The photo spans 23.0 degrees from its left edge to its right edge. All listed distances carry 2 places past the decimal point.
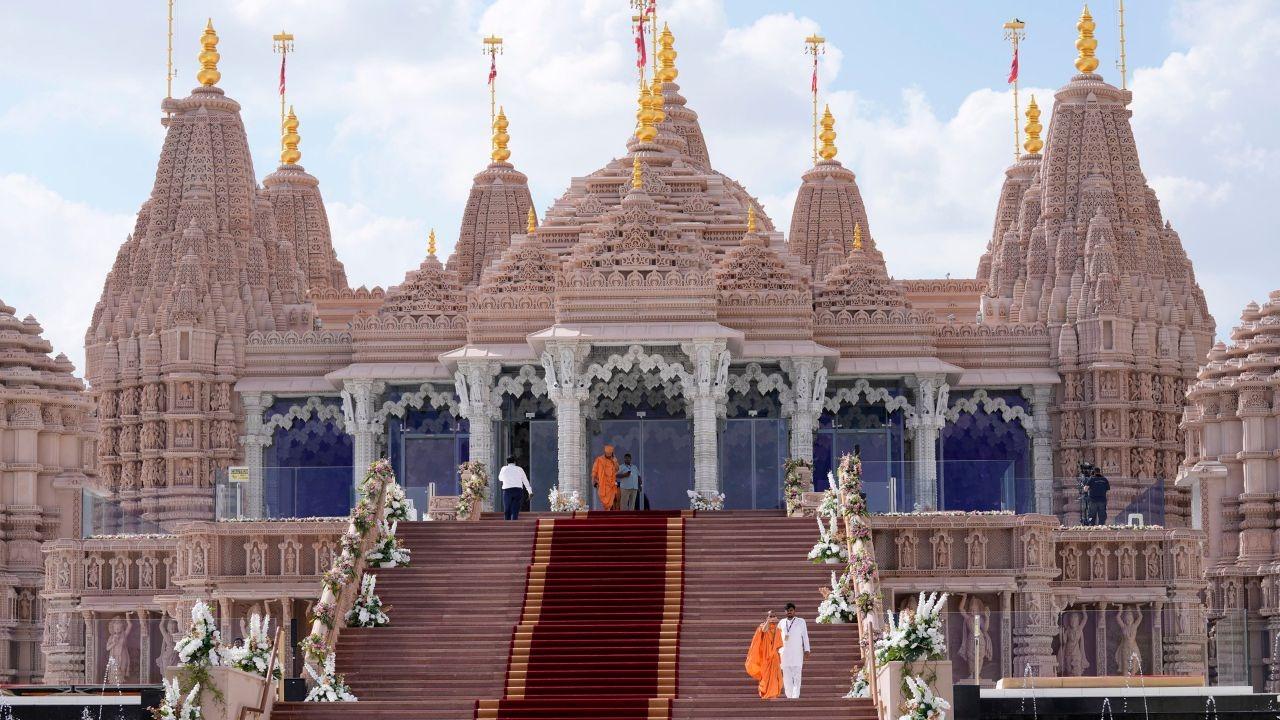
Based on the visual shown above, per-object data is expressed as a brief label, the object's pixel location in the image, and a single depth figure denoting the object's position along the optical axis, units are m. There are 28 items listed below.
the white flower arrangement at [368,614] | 48.78
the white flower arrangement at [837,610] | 48.09
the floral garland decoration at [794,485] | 56.03
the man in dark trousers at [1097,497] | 60.06
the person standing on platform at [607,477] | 56.31
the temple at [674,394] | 58.19
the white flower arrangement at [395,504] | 52.34
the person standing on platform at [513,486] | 55.47
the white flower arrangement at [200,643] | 42.16
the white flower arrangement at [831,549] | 50.81
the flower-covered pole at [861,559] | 44.97
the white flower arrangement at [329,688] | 45.19
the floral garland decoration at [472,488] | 56.72
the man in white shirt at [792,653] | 44.12
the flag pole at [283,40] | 86.12
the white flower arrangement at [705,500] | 60.09
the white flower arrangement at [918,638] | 42.25
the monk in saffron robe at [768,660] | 44.16
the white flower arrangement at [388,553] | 51.09
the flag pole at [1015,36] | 84.38
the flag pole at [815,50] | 89.38
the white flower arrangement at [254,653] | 43.41
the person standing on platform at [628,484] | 57.22
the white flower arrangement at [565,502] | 58.47
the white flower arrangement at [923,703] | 41.53
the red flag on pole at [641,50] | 75.85
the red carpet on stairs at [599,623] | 44.12
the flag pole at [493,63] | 86.94
